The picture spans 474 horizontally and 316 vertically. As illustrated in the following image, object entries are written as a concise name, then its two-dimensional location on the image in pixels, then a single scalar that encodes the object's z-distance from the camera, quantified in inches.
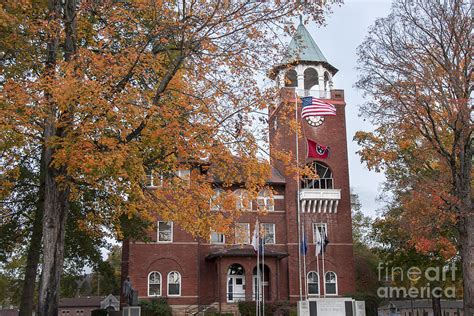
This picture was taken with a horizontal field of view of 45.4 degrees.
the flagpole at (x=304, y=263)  1438.2
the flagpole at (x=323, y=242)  1457.7
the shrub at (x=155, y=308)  1476.4
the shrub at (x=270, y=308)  1469.0
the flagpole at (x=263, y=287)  1505.9
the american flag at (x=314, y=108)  1225.4
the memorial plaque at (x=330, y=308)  785.6
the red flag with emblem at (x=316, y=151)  1389.0
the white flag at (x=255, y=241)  1218.3
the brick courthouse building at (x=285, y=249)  1573.6
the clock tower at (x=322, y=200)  1658.5
